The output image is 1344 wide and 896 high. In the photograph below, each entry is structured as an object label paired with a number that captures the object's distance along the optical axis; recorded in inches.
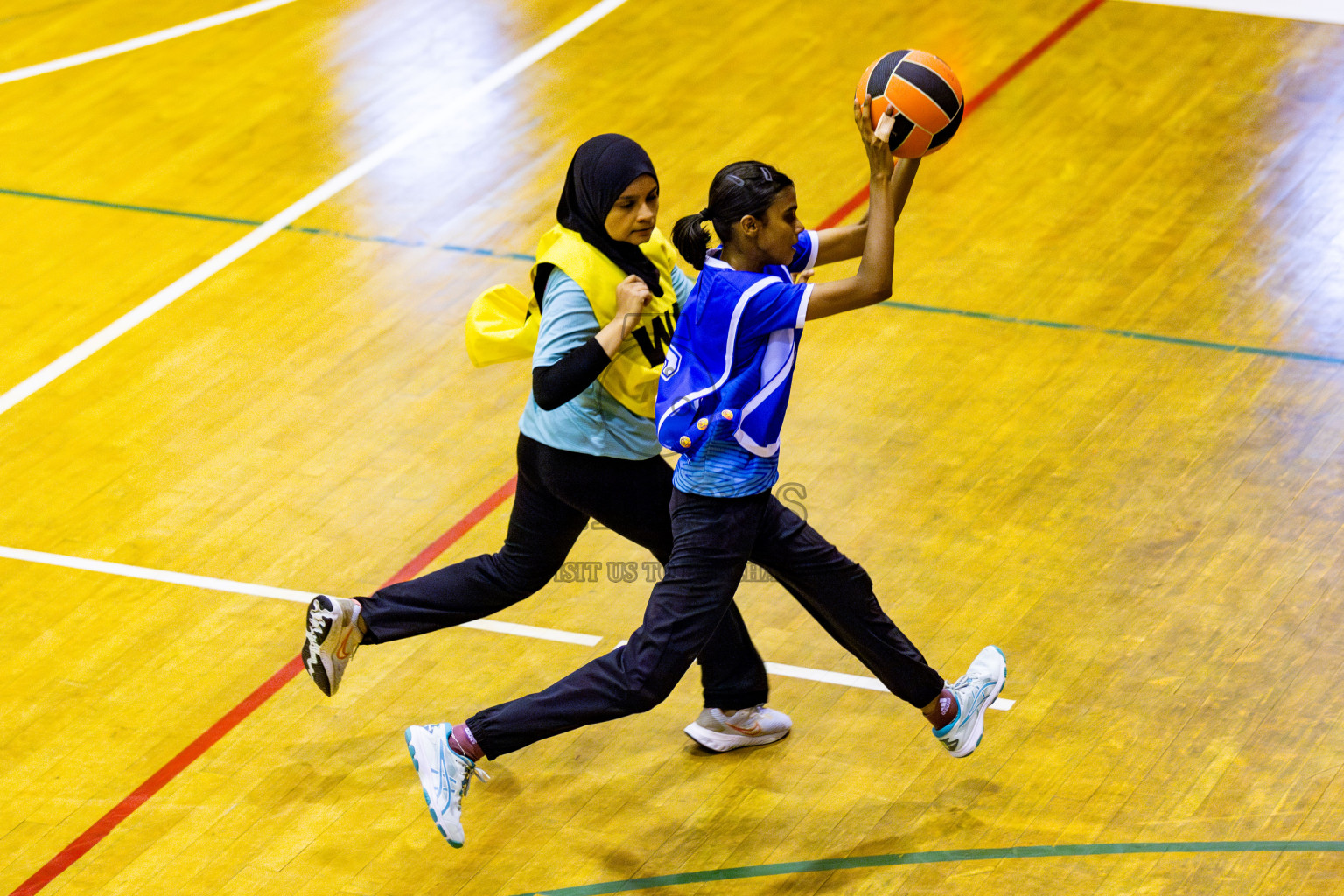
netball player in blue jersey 376.2
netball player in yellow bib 395.9
